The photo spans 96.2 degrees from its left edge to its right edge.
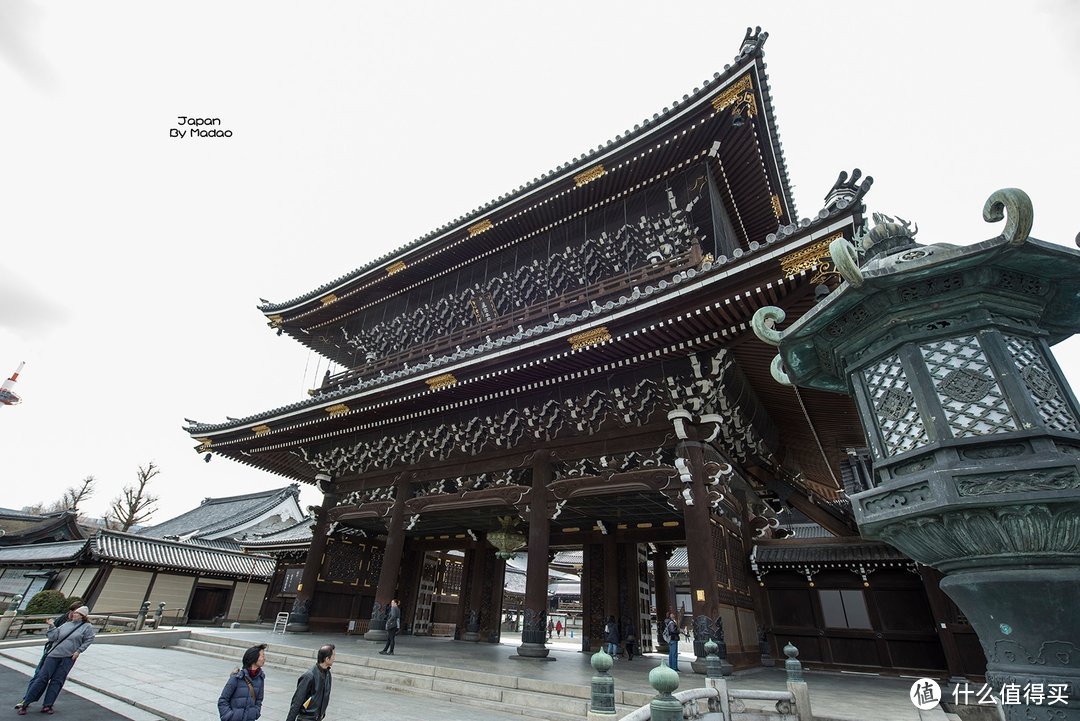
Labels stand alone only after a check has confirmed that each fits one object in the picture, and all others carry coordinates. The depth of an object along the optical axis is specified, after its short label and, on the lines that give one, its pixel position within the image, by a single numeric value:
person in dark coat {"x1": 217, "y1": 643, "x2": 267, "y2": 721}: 4.02
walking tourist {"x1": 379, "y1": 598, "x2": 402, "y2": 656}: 10.36
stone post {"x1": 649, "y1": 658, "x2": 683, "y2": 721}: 3.17
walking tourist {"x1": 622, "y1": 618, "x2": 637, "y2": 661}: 12.71
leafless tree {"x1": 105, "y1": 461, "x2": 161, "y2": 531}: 37.59
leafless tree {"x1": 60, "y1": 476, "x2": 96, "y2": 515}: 45.17
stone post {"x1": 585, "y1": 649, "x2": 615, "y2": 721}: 4.79
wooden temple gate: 8.61
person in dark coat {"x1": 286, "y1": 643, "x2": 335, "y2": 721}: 4.15
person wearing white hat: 6.24
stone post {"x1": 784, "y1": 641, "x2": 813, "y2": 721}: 5.76
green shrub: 15.70
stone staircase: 6.83
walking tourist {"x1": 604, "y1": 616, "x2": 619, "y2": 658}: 12.08
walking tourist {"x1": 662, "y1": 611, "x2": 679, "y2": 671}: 9.38
